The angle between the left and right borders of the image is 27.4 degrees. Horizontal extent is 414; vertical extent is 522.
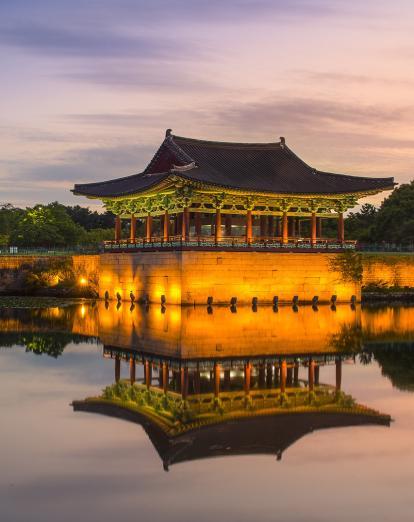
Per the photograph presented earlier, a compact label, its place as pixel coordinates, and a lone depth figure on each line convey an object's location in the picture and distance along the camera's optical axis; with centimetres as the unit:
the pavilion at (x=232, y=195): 4912
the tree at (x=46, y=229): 8125
